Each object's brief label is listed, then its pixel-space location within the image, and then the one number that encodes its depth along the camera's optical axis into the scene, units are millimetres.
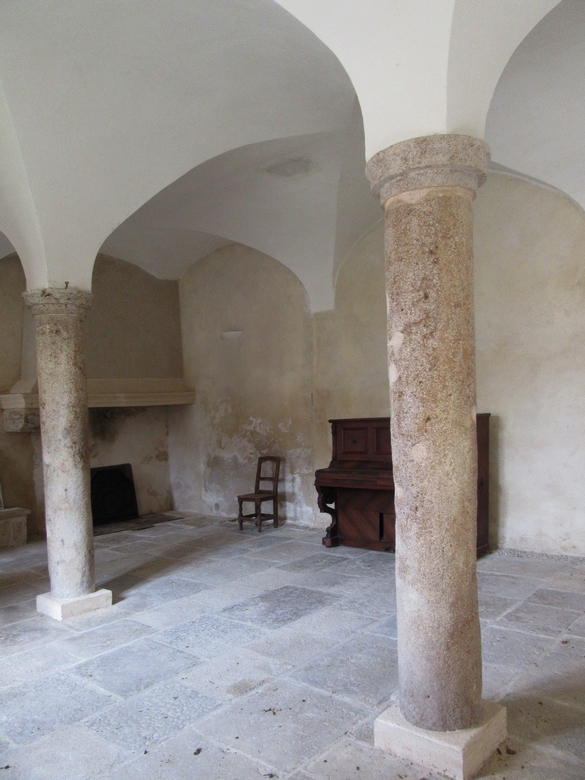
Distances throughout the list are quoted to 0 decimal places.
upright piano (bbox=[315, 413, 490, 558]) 5645
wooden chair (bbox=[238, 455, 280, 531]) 7175
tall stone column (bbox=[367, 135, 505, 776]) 2318
